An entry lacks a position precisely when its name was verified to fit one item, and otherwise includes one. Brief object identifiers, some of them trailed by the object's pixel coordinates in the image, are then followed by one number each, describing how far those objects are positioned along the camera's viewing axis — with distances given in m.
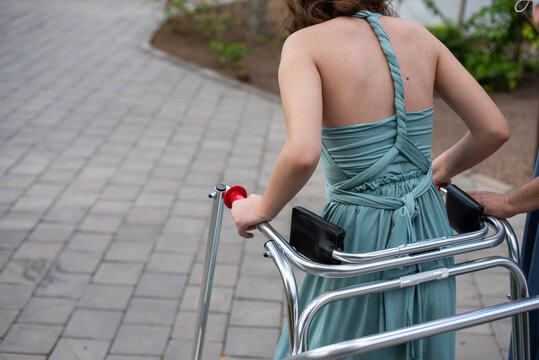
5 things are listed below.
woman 1.56
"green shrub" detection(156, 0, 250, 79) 9.00
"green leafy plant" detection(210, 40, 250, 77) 7.63
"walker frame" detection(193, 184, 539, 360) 1.26
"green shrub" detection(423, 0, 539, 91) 7.05
